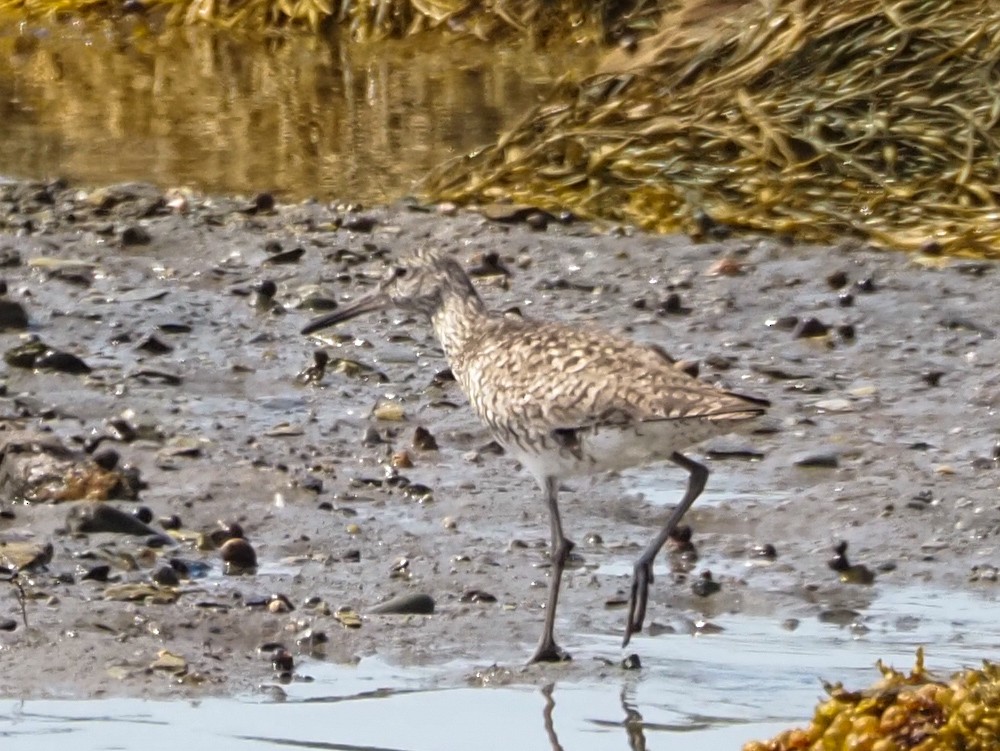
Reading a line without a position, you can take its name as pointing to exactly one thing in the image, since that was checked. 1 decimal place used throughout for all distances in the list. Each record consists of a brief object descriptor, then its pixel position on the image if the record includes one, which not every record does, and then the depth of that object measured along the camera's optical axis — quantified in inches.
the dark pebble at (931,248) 746.8
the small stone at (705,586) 489.4
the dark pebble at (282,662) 433.1
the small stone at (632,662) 440.1
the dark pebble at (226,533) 511.8
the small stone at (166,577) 477.9
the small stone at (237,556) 496.4
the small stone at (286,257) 783.1
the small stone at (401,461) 578.6
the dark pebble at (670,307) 711.1
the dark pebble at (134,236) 799.1
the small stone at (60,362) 647.8
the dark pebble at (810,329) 682.8
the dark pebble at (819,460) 573.9
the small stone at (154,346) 678.5
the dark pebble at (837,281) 725.3
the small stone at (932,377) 637.3
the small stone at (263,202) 856.1
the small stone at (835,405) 617.9
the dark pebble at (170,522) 525.0
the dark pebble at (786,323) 693.3
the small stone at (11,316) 689.6
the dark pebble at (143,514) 519.8
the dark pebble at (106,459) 546.3
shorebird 446.0
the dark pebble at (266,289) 729.0
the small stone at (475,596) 482.9
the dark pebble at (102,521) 505.4
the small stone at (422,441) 591.5
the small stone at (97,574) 479.2
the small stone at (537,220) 799.1
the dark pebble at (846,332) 680.4
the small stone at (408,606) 472.4
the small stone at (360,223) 821.9
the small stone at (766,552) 512.7
